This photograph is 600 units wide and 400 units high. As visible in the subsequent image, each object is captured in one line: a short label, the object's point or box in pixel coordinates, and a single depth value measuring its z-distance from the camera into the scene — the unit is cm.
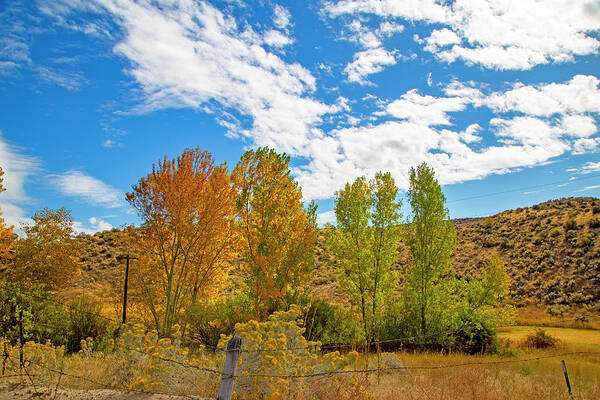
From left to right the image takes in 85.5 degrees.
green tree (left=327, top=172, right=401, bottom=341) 1680
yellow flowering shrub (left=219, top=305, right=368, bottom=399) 554
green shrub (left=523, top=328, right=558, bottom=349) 1740
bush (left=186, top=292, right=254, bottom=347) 1628
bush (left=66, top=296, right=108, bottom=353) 1318
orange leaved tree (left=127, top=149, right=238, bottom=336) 1487
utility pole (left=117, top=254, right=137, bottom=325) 2012
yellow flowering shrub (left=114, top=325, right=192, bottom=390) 587
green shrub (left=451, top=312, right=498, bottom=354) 1552
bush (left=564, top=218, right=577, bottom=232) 4258
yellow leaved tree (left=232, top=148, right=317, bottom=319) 1447
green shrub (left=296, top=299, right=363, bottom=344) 1603
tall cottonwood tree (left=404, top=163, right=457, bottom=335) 1728
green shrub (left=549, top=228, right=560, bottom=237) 4297
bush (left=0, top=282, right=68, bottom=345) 923
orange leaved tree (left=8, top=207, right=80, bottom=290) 2317
